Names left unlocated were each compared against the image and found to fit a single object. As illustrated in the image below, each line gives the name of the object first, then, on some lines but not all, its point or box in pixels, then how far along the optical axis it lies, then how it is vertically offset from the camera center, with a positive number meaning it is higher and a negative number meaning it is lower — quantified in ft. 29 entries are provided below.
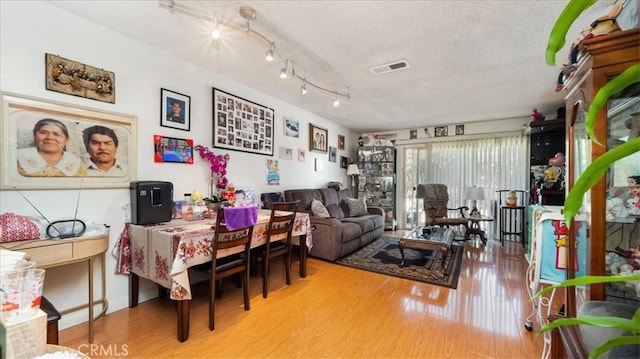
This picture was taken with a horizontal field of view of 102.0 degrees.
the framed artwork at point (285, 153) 13.29 +1.30
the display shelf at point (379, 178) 19.24 -0.05
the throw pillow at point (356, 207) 15.83 -1.86
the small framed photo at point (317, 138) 15.66 +2.47
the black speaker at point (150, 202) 7.23 -0.68
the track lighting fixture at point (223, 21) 5.68 +3.82
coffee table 10.29 -2.66
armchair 15.14 -1.78
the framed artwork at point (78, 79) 6.29 +2.54
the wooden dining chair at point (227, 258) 6.47 -2.34
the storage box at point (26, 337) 1.98 -1.26
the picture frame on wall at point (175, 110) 8.34 +2.26
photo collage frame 10.02 +2.26
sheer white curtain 16.01 +0.74
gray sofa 11.75 -2.41
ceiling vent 8.87 +3.91
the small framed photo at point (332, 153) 17.95 +1.72
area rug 9.84 -3.75
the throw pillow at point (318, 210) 12.94 -1.64
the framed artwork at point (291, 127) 13.64 +2.73
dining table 5.97 -1.92
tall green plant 1.27 +0.05
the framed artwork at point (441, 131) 18.13 +3.26
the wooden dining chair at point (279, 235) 8.36 -1.97
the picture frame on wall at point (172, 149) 8.19 +0.94
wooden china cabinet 3.01 +0.39
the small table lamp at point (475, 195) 15.49 -1.06
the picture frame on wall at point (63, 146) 5.80 +0.82
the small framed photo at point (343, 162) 19.54 +1.19
